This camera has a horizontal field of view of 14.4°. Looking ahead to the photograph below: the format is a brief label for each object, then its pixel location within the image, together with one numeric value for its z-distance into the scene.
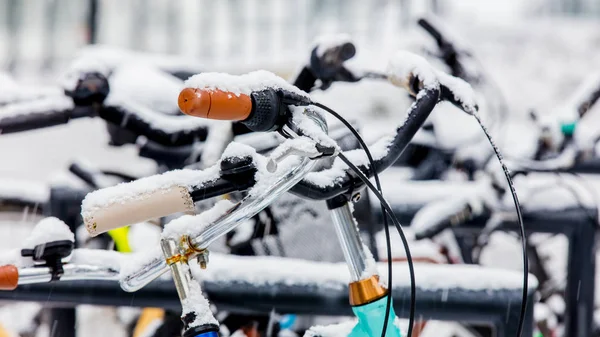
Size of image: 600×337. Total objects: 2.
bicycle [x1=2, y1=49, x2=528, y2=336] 2.67
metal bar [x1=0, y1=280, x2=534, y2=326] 3.06
